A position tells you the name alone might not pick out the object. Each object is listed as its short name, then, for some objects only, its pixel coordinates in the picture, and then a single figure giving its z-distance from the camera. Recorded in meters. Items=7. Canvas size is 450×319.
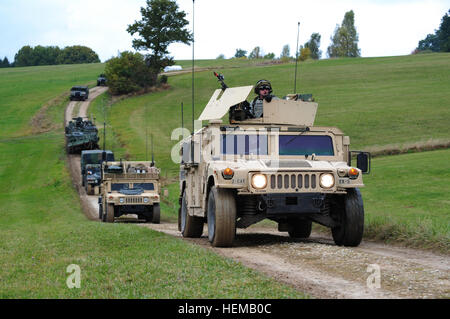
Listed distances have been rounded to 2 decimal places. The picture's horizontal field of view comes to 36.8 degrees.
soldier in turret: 13.26
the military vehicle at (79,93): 74.94
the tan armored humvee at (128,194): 23.59
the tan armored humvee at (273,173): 10.83
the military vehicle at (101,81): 87.28
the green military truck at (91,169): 34.50
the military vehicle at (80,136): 47.66
